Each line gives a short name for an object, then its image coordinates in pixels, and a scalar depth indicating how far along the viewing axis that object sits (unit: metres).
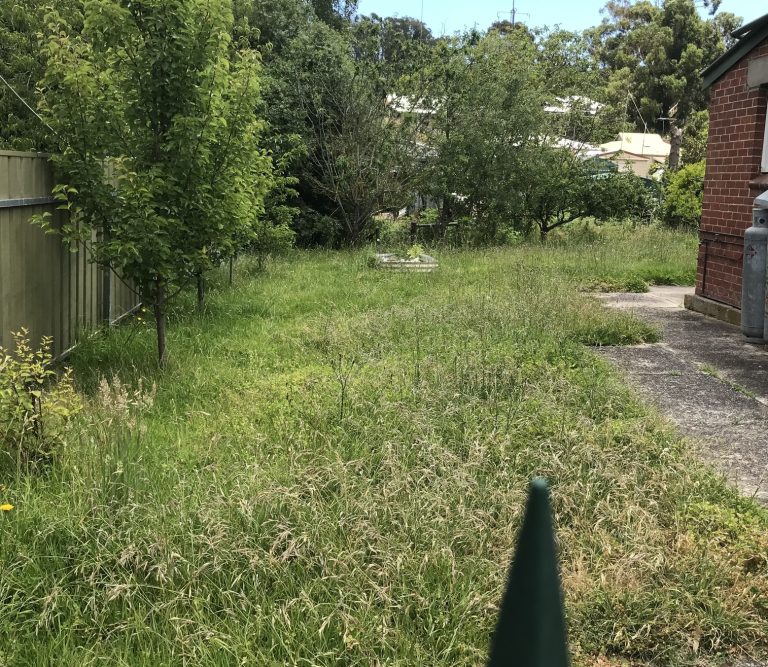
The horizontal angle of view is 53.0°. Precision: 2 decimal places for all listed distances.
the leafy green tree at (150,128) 5.79
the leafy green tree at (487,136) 17.75
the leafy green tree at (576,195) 18.88
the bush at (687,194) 20.00
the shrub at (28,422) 3.96
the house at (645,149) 38.05
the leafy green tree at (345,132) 17.56
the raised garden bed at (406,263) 13.00
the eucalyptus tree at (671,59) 41.66
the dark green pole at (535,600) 0.75
